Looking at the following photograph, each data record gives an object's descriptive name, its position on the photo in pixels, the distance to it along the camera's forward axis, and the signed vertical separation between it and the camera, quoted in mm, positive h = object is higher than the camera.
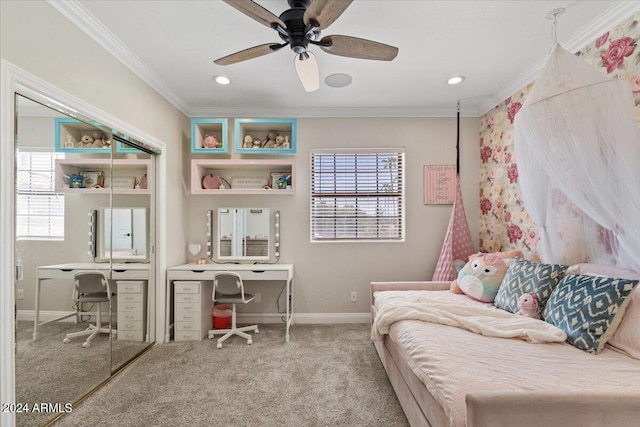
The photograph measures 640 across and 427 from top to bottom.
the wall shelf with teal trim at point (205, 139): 3299 +931
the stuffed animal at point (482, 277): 2453 -562
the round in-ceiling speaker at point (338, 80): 2674 +1334
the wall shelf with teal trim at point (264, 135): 3285 +1000
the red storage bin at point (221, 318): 3236 -1177
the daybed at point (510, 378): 1018 -757
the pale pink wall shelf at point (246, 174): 3287 +516
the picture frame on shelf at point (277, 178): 3436 +462
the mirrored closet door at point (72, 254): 1597 -262
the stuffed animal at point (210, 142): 3369 +888
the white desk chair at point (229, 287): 2900 -738
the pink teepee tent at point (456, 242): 3203 -313
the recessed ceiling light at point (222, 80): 2716 +1338
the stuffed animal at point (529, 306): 2002 -653
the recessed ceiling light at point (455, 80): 2725 +1334
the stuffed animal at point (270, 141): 3461 +927
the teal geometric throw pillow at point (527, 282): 2016 -508
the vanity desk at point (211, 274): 3012 -629
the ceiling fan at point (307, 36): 1386 +1024
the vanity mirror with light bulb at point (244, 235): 3521 -242
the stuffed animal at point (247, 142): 3381 +894
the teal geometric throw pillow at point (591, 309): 1578 -560
